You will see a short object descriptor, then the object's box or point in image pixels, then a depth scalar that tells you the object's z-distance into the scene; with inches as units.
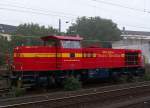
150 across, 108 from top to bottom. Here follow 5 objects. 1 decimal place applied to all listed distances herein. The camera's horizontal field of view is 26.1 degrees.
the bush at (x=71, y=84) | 758.1
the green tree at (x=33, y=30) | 2667.8
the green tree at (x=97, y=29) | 3203.7
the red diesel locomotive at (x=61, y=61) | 756.6
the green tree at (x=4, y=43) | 1967.3
